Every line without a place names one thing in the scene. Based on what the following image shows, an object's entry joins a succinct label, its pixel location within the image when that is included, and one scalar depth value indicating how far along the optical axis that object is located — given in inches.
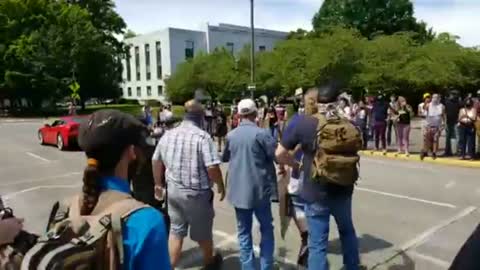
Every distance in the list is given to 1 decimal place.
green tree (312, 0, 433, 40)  2620.6
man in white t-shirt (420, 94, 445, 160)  558.1
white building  3282.5
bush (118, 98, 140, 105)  3116.1
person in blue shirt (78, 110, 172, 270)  82.9
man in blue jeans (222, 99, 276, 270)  197.0
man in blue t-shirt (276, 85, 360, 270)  181.0
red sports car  753.0
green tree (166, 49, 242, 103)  2159.2
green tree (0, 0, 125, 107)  1946.4
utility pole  1107.9
